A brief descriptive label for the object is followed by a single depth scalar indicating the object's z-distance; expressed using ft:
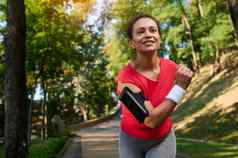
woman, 8.39
